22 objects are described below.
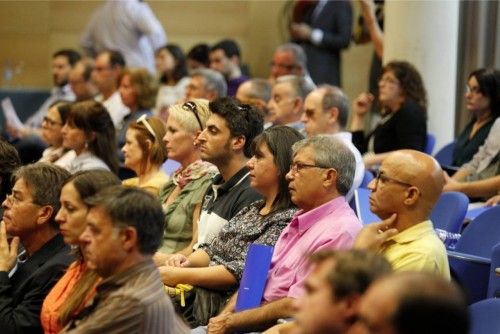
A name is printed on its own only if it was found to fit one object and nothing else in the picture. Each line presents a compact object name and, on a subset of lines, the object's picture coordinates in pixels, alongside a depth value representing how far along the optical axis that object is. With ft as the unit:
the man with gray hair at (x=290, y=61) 49.31
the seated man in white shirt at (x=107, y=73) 52.60
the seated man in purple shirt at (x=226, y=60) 54.53
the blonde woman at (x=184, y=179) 28.38
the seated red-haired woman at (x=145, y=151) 32.00
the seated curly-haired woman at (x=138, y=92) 46.89
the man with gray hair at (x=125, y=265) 17.65
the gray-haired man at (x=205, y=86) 43.48
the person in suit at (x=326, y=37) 54.75
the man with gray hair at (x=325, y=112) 34.99
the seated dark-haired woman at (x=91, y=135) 34.58
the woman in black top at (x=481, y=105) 37.10
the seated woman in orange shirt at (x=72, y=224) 20.80
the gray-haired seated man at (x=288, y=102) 39.27
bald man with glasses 20.45
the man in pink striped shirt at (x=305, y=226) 22.27
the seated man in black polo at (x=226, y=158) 26.39
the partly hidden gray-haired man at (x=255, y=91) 41.93
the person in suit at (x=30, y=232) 22.75
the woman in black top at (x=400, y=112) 38.68
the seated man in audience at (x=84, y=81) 54.43
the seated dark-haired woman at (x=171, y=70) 50.55
